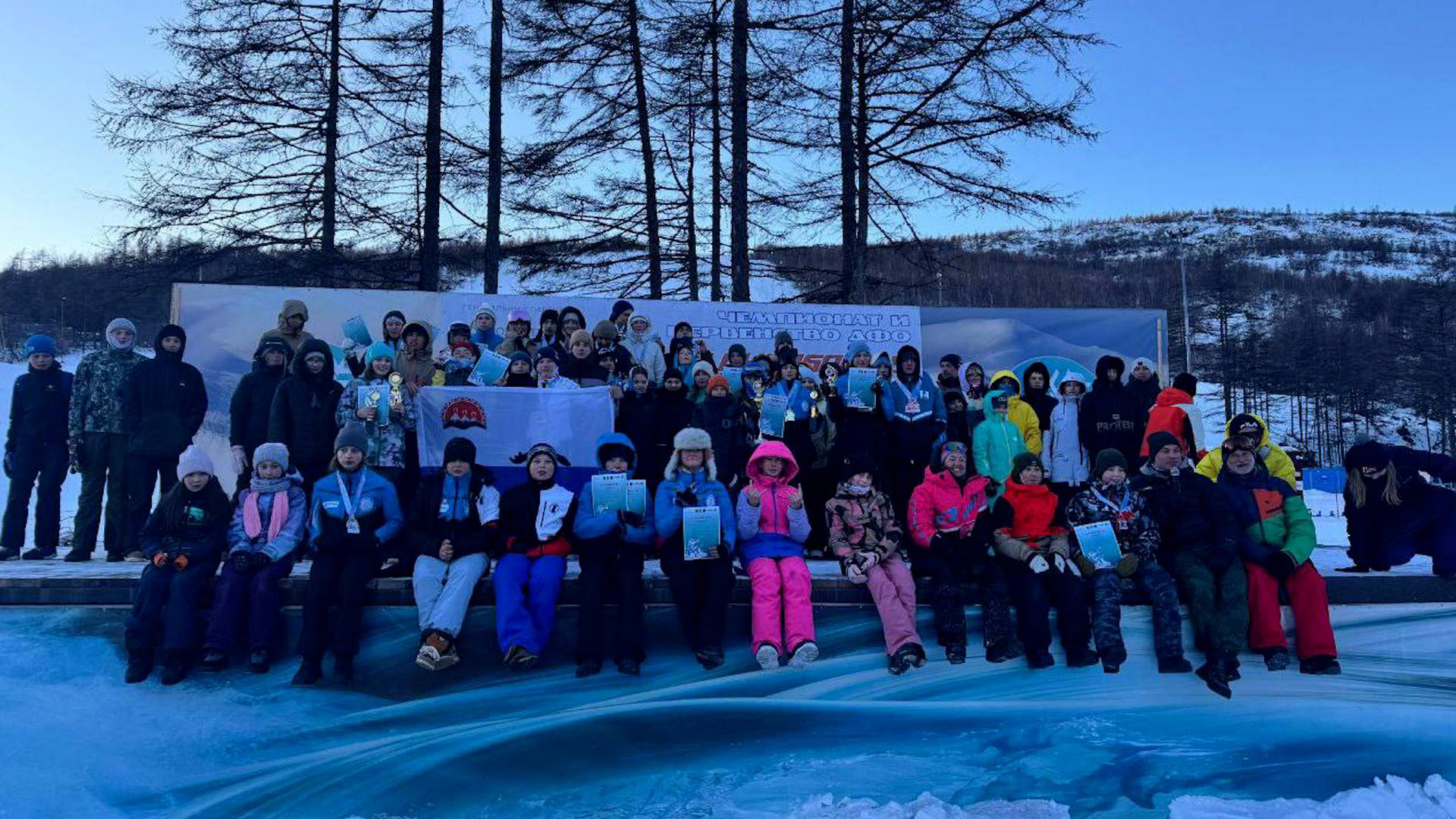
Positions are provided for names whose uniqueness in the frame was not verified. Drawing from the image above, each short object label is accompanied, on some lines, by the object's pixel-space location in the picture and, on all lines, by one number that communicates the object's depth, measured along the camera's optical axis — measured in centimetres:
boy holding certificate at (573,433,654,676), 506
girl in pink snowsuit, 505
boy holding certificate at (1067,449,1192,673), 519
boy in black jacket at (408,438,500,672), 497
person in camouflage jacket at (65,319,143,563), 664
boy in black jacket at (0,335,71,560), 676
